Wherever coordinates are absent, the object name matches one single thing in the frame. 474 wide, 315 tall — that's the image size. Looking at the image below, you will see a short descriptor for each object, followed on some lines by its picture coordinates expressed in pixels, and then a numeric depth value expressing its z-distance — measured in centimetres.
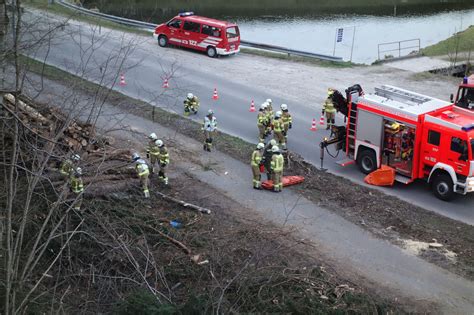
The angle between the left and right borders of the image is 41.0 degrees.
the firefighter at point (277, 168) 1680
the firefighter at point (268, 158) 1771
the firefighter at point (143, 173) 1570
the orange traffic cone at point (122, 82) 2695
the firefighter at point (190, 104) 2317
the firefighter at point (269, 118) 2048
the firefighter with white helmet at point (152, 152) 1715
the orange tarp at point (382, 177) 1788
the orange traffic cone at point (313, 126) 2206
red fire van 3122
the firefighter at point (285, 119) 2042
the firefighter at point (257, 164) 1708
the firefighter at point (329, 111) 2127
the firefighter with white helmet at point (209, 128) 1969
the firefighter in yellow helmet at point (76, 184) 1404
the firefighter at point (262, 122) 2036
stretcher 1736
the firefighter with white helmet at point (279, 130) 1986
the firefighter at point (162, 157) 1675
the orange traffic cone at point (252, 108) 2401
